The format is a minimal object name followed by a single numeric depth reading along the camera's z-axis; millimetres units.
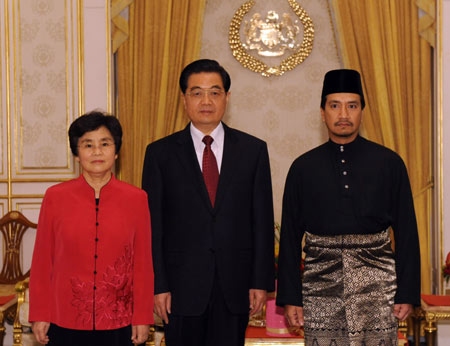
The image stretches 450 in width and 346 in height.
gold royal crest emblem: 6402
